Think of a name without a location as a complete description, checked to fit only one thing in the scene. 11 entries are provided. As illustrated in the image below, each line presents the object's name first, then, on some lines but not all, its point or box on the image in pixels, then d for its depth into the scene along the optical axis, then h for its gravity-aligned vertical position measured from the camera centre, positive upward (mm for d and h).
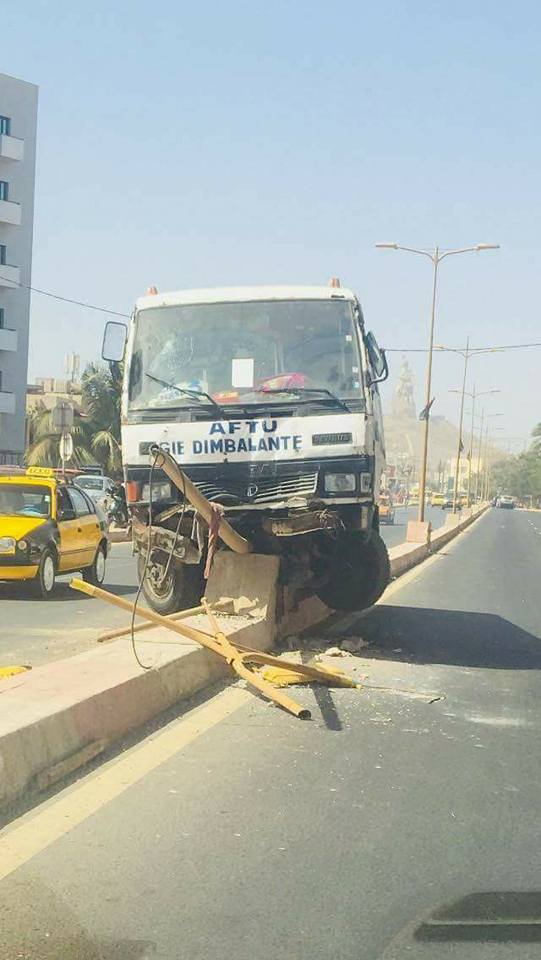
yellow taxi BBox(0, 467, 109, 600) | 14414 -1170
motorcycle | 10594 -571
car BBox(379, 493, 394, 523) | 55806 -2537
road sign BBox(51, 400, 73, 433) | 26766 +634
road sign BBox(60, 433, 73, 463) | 27461 -44
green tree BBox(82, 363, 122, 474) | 45344 +1401
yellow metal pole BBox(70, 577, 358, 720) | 7575 -1420
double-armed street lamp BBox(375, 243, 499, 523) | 35562 +3858
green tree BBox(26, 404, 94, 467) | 45500 -81
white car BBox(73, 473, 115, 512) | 35250 -1209
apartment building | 55438 +9808
